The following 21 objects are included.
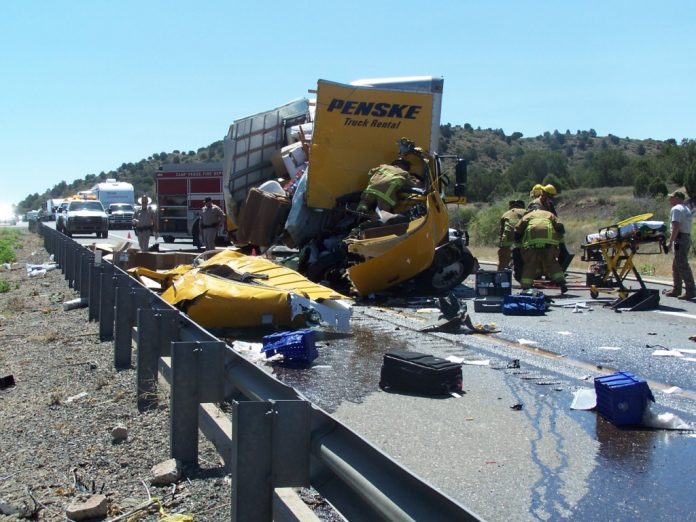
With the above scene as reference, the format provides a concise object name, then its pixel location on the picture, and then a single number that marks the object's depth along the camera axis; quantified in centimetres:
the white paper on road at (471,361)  772
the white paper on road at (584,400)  604
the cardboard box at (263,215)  1527
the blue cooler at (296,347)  762
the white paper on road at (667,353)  817
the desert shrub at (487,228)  3097
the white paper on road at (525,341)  904
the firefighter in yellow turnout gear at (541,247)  1338
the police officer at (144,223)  2358
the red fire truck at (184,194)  2780
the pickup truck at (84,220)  3953
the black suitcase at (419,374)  647
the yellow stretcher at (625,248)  1202
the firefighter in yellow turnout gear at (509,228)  1545
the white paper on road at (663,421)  551
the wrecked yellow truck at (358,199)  1251
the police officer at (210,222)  2080
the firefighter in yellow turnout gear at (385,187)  1312
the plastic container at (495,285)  1302
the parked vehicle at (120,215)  5062
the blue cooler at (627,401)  557
